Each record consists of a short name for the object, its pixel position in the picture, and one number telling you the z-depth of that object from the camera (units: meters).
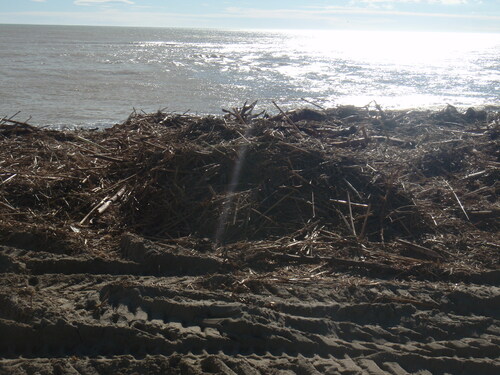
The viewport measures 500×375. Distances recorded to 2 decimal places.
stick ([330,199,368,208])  5.49
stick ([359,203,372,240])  5.04
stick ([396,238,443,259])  4.81
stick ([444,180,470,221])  5.67
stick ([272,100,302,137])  7.36
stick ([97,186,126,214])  5.20
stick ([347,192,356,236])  5.03
